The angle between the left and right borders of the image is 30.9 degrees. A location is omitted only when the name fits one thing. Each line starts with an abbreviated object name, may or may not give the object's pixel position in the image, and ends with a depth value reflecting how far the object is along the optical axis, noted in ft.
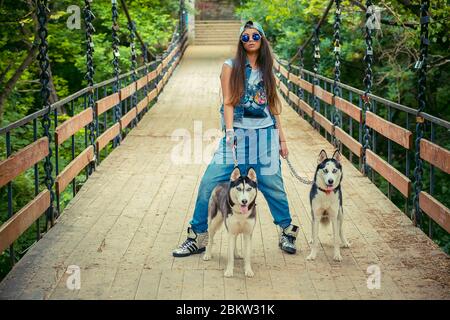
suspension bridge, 17.71
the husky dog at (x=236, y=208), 17.78
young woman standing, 19.35
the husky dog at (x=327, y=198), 19.33
